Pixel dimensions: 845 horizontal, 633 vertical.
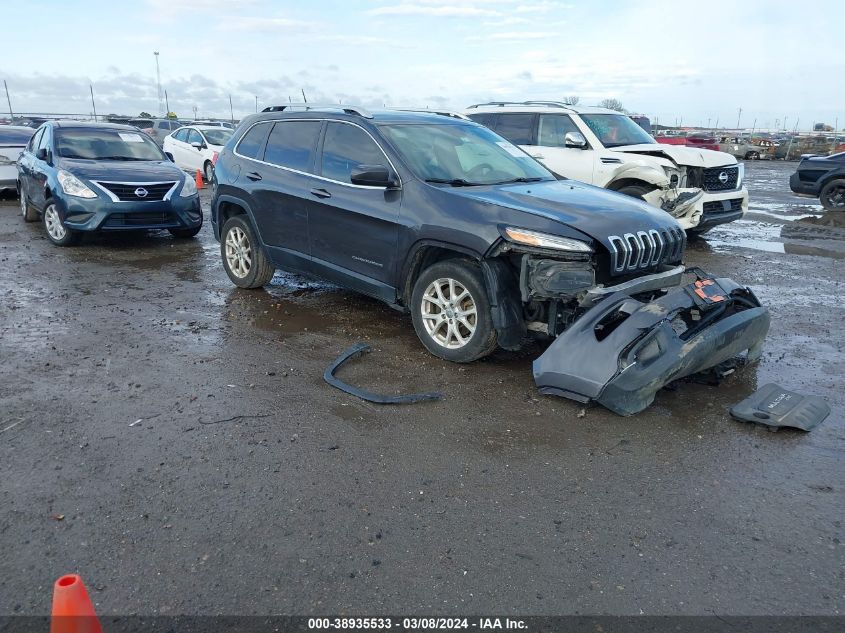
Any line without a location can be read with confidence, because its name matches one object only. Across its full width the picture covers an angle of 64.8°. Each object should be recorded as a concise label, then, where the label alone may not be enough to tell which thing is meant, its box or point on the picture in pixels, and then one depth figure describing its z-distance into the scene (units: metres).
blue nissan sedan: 9.25
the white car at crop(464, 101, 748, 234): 9.66
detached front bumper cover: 4.09
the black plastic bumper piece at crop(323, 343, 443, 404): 4.50
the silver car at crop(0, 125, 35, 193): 14.47
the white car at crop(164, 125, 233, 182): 18.83
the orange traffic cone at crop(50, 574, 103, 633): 2.02
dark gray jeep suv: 4.55
